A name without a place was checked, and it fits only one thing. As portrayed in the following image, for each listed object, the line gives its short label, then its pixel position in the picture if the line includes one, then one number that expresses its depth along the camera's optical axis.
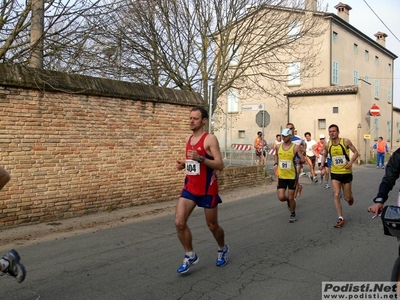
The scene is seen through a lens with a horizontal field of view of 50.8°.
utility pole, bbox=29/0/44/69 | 8.79
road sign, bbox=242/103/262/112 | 15.79
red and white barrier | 21.20
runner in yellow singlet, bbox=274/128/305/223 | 8.44
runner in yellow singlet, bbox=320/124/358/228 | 8.09
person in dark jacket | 3.77
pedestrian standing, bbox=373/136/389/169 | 23.72
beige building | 28.48
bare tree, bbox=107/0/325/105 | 14.56
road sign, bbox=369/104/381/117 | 28.02
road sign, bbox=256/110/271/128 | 16.46
